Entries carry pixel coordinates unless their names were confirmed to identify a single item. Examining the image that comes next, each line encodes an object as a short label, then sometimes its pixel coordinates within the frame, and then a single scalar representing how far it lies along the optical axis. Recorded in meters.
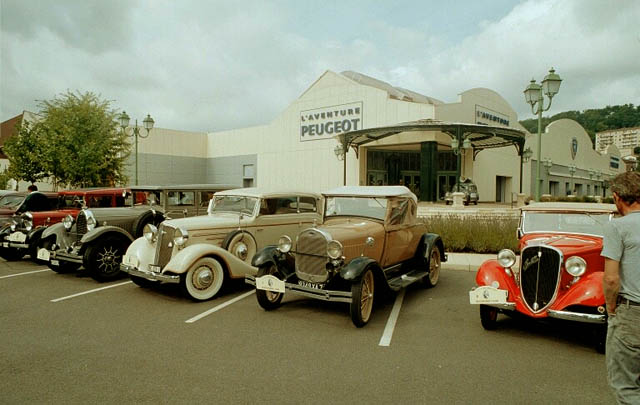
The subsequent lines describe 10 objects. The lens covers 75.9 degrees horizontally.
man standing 2.32
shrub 10.58
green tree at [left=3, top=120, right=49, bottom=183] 19.95
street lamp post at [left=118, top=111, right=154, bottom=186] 19.02
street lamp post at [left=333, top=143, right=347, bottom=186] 25.13
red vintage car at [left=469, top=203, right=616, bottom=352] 4.24
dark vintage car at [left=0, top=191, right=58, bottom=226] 10.41
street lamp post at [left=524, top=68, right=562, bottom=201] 11.95
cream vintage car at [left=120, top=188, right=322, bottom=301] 6.24
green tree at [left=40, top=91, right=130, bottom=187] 19.06
